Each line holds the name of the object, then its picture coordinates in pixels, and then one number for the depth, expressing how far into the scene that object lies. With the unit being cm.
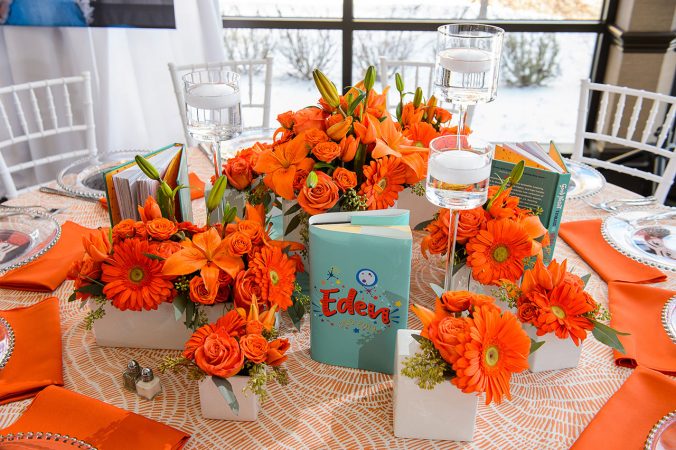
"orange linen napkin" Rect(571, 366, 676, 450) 93
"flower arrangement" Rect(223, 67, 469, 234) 108
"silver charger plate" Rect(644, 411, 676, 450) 91
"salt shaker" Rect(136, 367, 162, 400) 100
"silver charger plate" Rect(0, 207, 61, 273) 134
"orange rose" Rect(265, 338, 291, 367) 92
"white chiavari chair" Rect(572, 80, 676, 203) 201
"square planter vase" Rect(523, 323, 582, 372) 105
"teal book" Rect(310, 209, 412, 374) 99
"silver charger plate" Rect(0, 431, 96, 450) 89
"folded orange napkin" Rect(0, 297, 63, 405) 102
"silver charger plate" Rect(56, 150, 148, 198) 165
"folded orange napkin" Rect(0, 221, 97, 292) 127
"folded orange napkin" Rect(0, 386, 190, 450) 92
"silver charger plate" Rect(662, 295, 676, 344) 114
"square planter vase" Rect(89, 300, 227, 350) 109
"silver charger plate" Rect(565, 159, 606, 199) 166
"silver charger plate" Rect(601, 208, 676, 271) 137
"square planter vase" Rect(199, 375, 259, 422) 93
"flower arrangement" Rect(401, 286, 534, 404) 83
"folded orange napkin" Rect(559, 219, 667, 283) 133
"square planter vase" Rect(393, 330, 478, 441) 90
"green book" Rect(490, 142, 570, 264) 116
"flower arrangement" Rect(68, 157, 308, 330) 98
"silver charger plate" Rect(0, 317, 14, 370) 108
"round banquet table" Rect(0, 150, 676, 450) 94
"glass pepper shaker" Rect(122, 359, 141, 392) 102
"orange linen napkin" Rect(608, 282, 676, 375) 109
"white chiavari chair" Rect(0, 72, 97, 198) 204
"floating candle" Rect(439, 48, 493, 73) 121
